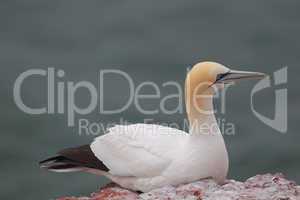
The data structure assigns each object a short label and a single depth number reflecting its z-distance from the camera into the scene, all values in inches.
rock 441.1
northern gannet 486.6
